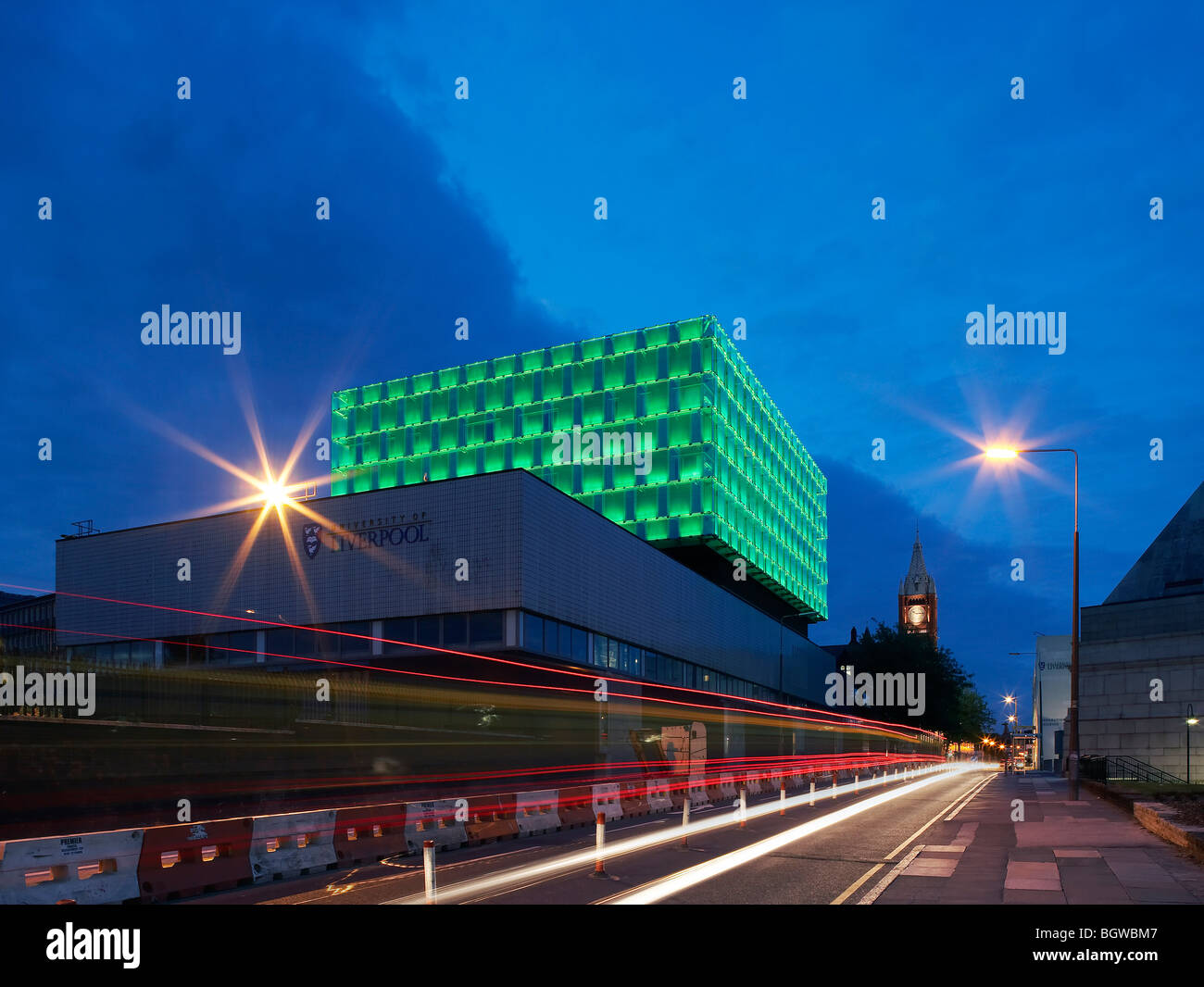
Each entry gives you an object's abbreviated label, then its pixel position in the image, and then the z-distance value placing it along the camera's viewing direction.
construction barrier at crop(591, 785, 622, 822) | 25.56
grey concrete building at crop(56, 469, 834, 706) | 46.25
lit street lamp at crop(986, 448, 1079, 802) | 32.28
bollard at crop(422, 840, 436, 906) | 10.96
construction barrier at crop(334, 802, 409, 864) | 16.61
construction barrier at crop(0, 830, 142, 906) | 11.45
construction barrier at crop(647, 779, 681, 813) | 29.14
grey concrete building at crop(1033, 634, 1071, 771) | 107.00
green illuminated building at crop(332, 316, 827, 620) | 75.00
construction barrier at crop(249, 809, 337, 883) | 14.98
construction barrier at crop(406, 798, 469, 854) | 18.38
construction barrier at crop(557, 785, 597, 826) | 24.14
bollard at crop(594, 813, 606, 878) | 14.40
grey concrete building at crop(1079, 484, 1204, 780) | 54.72
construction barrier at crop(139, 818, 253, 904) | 13.19
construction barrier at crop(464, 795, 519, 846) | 19.78
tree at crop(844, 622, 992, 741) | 102.94
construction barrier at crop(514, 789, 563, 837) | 21.94
